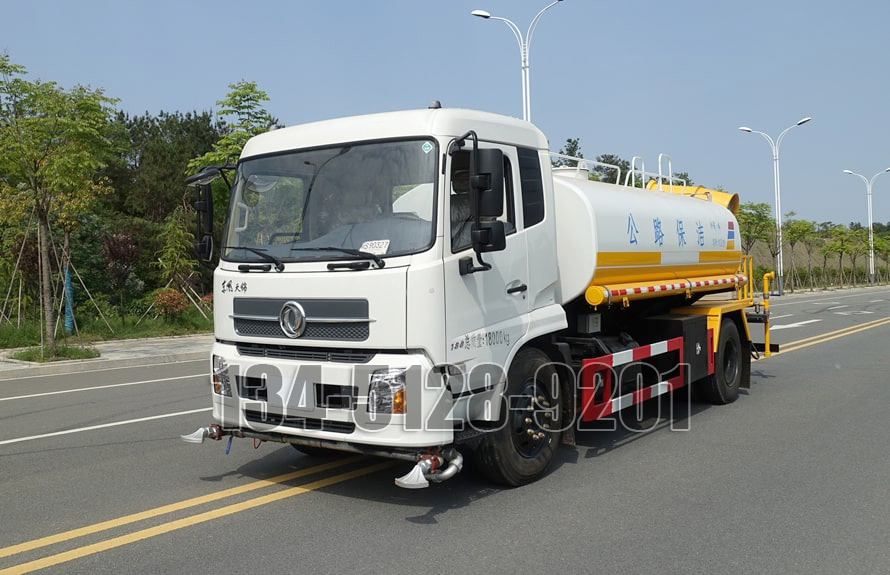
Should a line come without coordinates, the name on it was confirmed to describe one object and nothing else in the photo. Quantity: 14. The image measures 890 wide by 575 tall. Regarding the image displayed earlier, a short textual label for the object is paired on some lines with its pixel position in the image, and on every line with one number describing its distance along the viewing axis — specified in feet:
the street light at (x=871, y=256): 195.53
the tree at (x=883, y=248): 206.45
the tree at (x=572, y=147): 128.57
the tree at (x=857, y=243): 187.11
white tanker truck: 15.75
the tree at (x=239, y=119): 60.03
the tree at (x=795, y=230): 158.30
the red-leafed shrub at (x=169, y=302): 66.90
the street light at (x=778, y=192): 140.36
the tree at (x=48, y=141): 45.91
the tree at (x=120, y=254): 62.39
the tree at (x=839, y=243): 181.16
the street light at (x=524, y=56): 68.44
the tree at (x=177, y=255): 70.59
